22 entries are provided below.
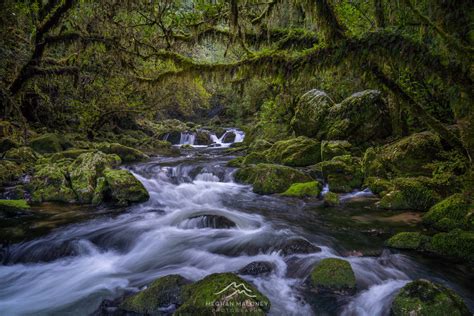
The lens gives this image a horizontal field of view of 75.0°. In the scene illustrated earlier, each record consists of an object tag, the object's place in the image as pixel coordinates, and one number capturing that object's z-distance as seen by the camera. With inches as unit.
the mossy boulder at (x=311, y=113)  535.2
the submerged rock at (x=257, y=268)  186.9
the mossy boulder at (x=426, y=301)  127.8
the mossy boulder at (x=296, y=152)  471.5
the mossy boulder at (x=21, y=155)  406.0
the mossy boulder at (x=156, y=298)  146.5
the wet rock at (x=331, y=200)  321.4
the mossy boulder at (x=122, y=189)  332.5
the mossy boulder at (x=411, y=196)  285.4
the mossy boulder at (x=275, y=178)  374.9
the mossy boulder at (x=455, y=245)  193.0
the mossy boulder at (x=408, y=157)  336.8
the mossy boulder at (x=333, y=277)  163.9
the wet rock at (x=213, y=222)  272.2
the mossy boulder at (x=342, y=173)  366.0
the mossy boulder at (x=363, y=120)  465.7
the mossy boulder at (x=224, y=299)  126.7
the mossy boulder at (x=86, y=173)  333.7
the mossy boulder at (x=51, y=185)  330.6
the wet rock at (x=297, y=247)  211.3
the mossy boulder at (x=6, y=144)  434.9
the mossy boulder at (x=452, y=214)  220.7
